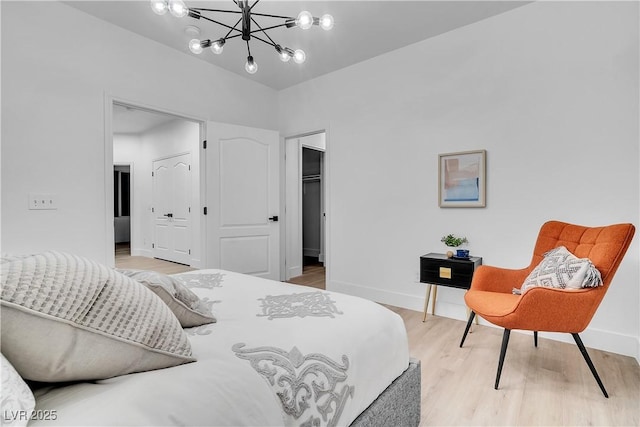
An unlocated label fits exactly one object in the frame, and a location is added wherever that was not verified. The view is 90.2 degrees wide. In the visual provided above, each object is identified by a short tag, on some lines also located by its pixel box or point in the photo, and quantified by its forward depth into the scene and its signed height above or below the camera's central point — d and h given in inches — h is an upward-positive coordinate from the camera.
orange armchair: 70.4 -22.4
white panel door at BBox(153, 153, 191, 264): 221.9 -2.4
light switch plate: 98.5 +1.2
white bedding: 26.1 -18.0
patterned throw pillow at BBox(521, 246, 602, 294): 71.3 -16.2
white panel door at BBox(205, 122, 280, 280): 149.8 +2.7
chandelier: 66.8 +41.9
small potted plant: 112.7 -14.2
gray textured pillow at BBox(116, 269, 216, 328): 41.1 -13.0
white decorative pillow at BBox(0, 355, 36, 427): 21.2 -13.5
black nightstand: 107.3 -23.1
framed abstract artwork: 114.2 +9.4
